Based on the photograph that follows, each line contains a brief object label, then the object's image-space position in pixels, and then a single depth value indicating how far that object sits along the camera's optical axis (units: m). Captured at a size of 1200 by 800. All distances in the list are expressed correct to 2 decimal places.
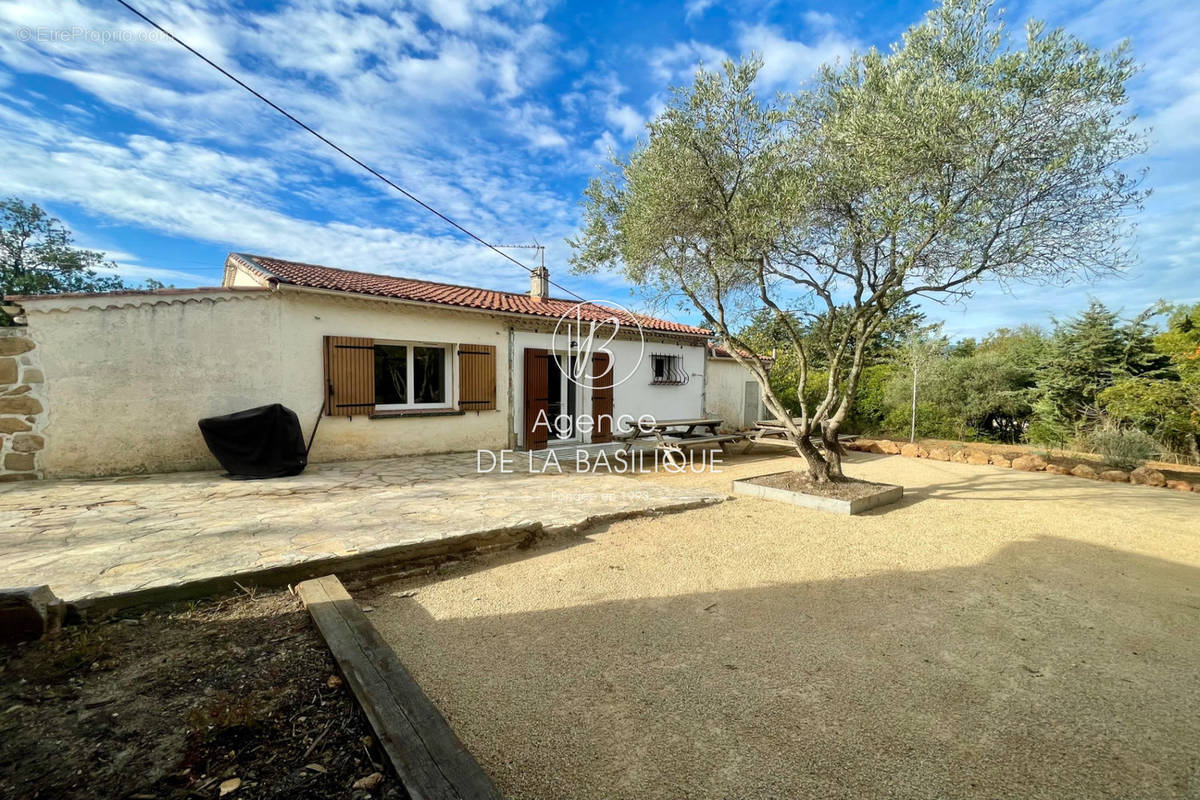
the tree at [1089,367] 10.02
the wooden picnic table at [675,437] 8.17
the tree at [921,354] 11.07
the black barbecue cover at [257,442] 5.97
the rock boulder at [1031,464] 8.12
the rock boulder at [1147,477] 6.99
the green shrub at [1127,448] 7.79
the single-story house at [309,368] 5.51
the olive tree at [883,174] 4.37
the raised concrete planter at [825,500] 5.43
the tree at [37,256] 15.73
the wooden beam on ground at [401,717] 1.38
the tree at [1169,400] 8.41
